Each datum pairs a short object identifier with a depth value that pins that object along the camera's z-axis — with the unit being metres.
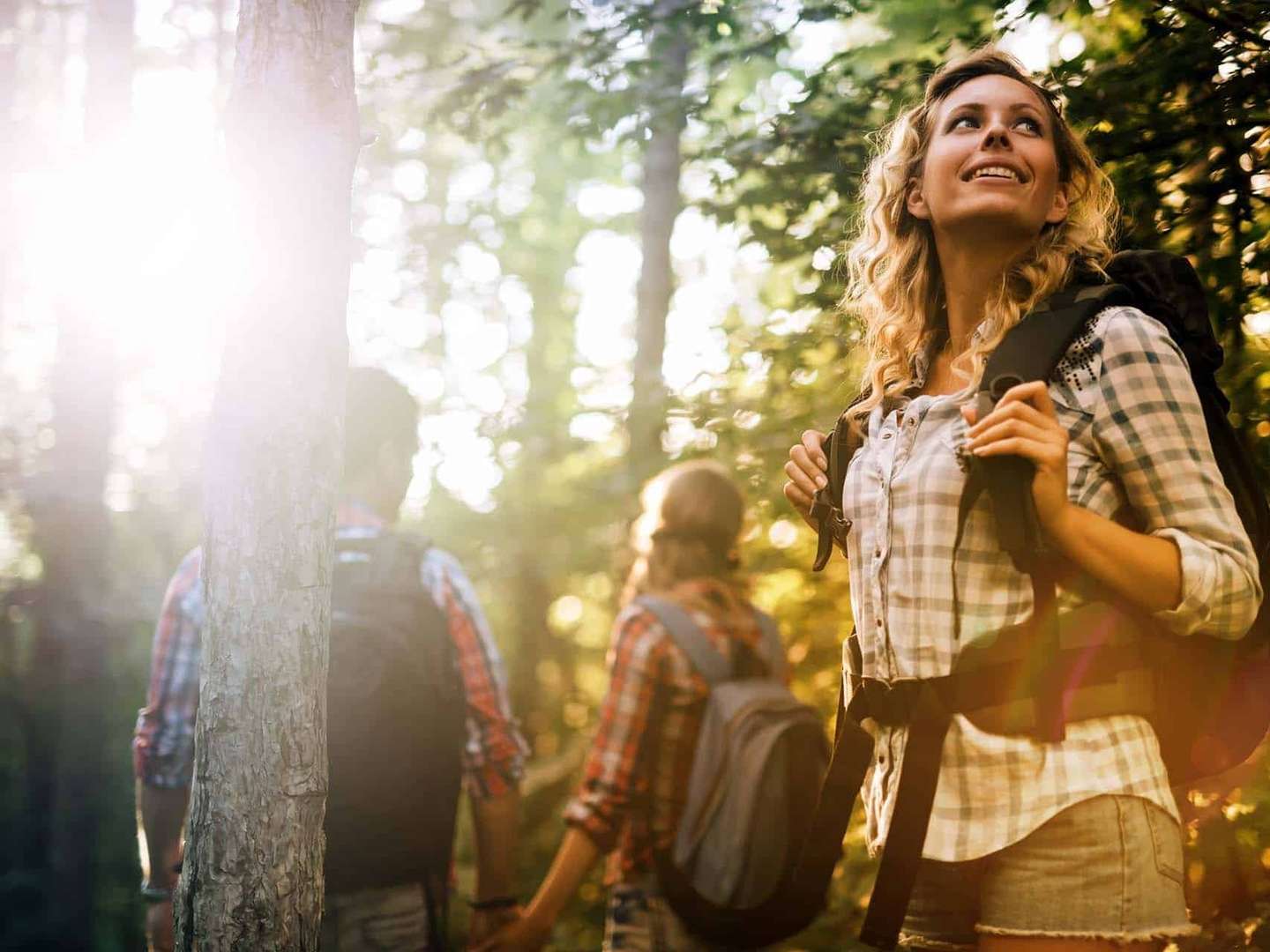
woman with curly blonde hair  1.89
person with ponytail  3.57
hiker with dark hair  3.39
